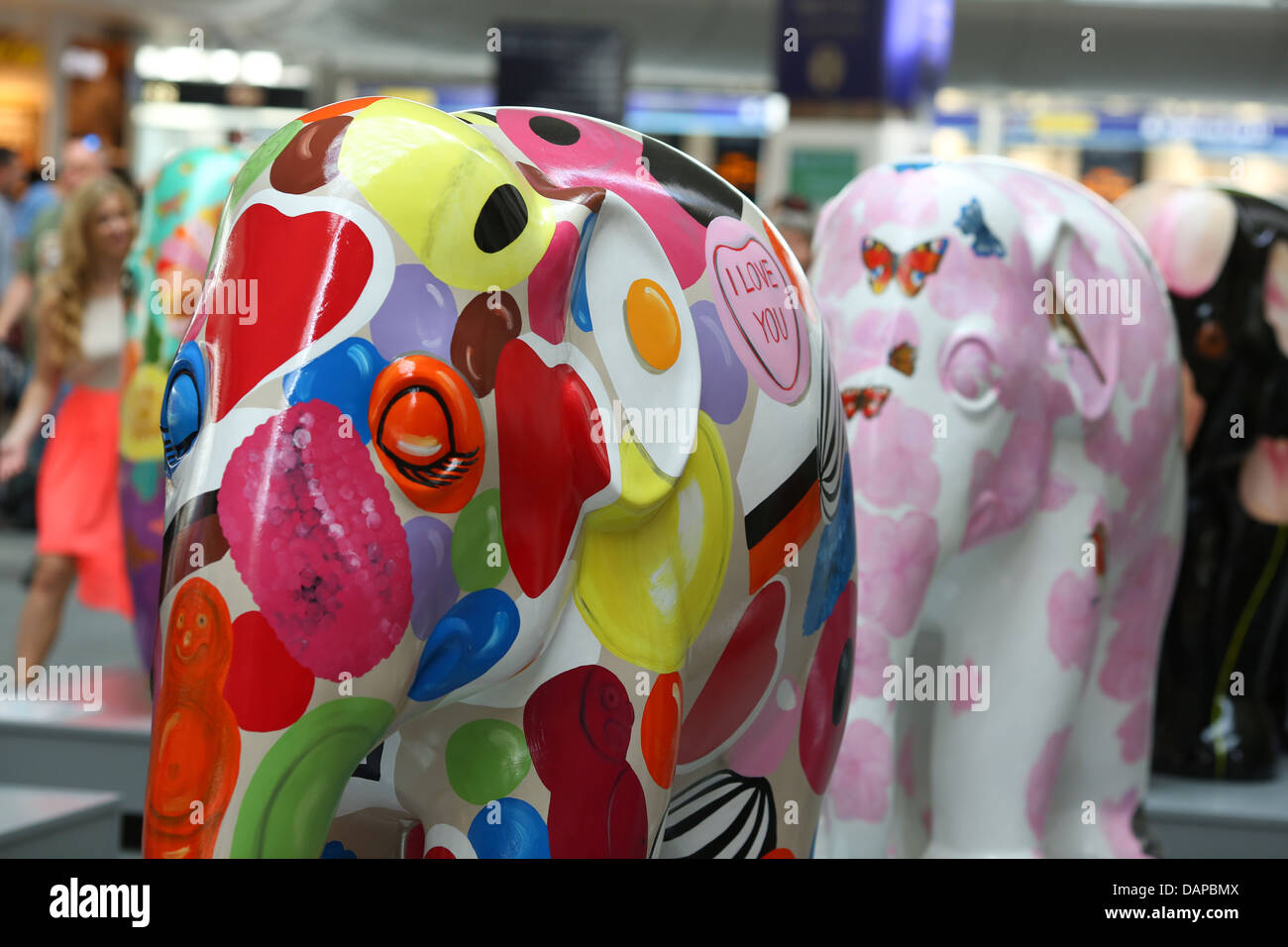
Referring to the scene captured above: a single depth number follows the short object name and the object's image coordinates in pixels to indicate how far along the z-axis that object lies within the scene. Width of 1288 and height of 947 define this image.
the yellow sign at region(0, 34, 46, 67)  15.95
